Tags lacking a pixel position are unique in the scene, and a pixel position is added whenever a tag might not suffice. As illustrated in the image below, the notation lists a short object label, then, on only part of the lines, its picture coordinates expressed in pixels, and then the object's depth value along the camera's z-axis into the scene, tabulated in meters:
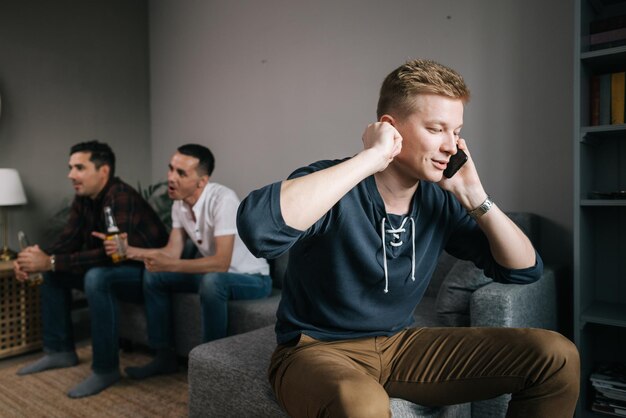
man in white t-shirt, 2.25
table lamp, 2.72
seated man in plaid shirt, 2.31
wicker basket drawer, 2.65
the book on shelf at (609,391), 1.76
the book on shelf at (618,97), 1.80
